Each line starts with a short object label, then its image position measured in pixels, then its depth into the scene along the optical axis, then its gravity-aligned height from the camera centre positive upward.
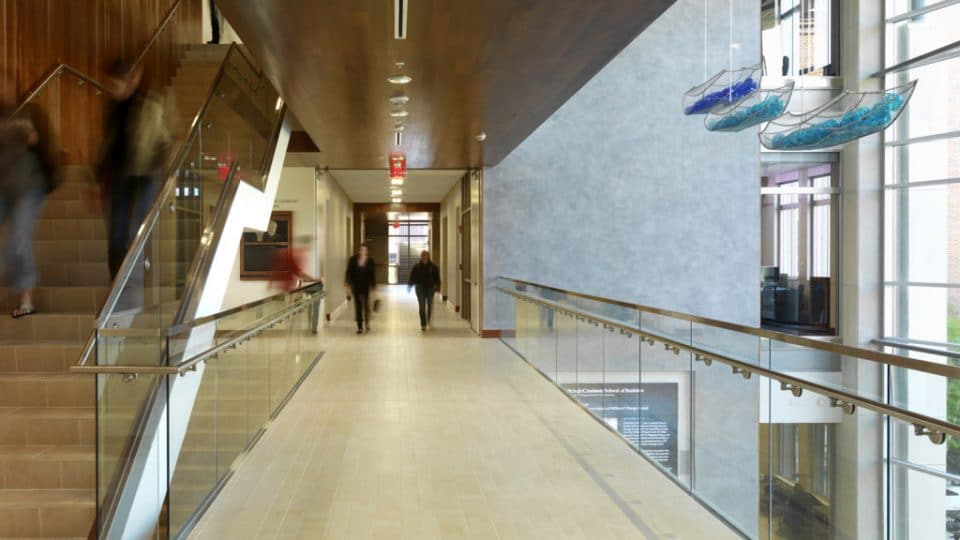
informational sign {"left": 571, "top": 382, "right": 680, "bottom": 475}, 4.96 -1.14
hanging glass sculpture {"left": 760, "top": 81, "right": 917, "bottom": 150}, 10.07 +1.82
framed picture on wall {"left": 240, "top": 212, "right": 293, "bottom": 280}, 14.61 +0.11
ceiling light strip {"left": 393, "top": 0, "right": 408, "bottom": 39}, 5.09 +1.62
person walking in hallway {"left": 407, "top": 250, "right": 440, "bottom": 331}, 15.02 -0.47
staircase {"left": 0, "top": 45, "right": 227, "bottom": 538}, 3.78 -0.72
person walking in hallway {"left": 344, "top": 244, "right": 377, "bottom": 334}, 14.17 -0.40
